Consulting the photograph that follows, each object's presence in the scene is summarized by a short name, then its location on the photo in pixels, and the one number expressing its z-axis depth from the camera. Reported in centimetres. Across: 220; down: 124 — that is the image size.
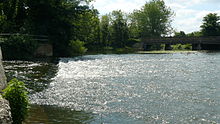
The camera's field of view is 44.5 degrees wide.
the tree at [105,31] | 8765
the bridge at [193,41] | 6633
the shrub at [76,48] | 4742
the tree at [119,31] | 8900
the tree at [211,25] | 8406
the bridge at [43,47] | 3997
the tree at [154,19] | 10162
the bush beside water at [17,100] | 728
